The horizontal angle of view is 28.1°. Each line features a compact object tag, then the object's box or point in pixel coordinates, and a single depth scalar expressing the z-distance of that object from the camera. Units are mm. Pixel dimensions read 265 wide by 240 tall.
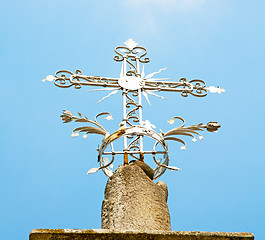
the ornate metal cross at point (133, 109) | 5141
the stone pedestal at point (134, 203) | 4402
